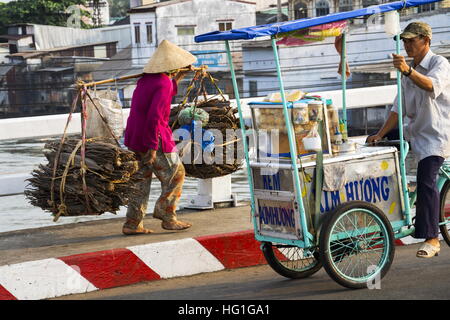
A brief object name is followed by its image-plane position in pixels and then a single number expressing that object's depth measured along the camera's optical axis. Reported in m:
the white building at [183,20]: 59.59
